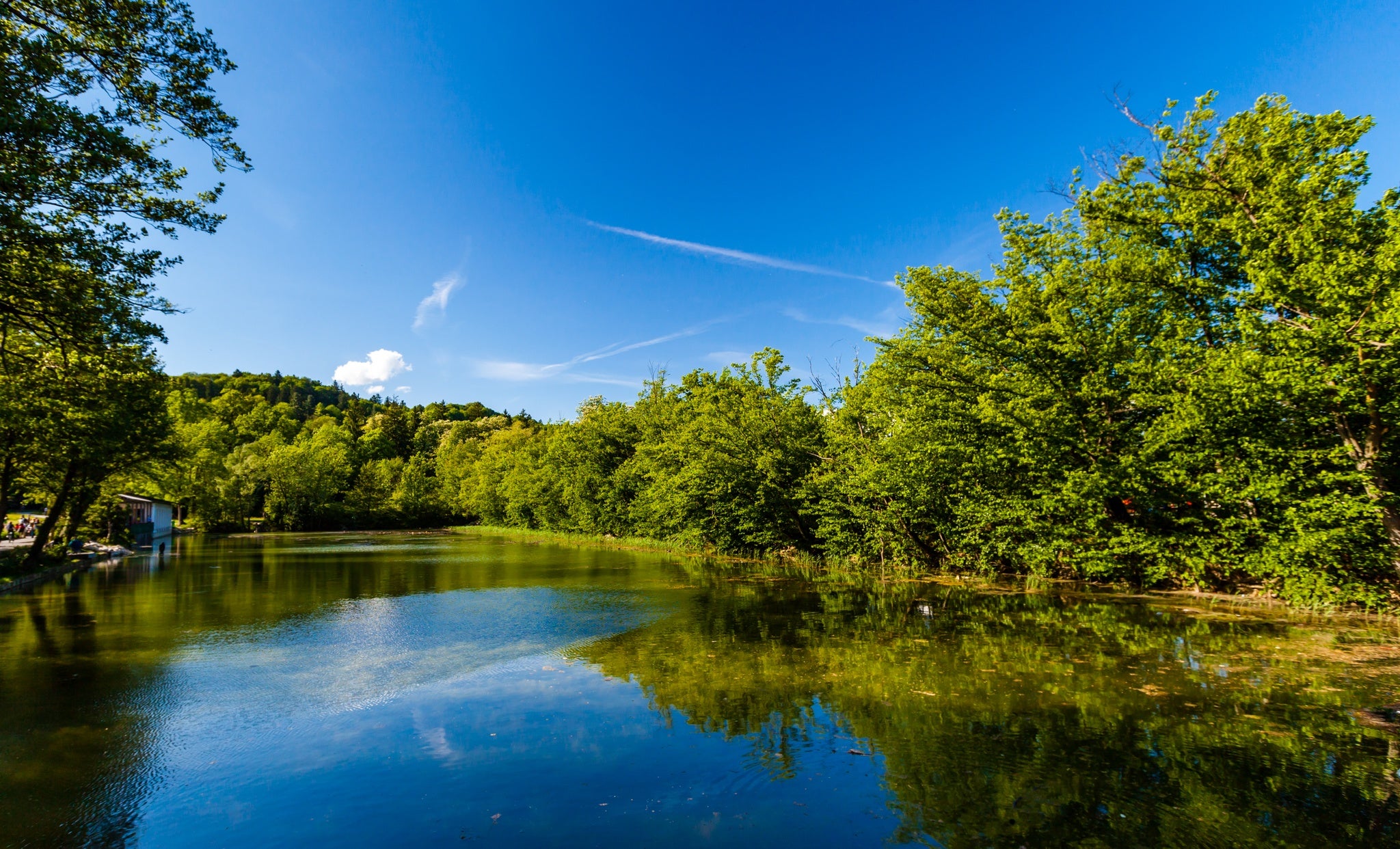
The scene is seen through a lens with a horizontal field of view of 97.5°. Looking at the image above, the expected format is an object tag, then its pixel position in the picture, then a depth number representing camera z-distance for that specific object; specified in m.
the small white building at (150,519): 40.78
